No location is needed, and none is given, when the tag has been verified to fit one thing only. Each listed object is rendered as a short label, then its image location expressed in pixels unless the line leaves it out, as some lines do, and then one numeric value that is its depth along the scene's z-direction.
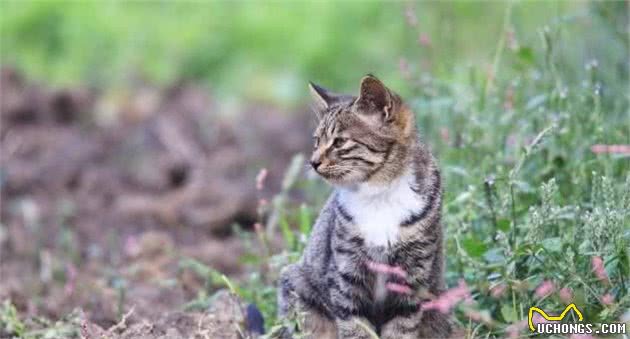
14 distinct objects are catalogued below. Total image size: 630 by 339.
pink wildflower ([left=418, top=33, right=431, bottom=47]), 11.25
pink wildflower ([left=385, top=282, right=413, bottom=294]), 7.51
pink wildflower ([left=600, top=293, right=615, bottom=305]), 7.25
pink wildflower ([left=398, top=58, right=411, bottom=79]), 11.49
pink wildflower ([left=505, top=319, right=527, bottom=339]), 7.36
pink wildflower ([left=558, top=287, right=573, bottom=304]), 7.51
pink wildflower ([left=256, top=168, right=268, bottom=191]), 9.09
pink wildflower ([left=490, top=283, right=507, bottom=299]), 7.66
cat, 8.15
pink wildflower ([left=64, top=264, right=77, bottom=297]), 10.49
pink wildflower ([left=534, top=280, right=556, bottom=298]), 7.15
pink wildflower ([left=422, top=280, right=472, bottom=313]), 6.81
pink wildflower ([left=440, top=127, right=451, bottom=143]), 10.72
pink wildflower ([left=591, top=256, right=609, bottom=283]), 7.31
